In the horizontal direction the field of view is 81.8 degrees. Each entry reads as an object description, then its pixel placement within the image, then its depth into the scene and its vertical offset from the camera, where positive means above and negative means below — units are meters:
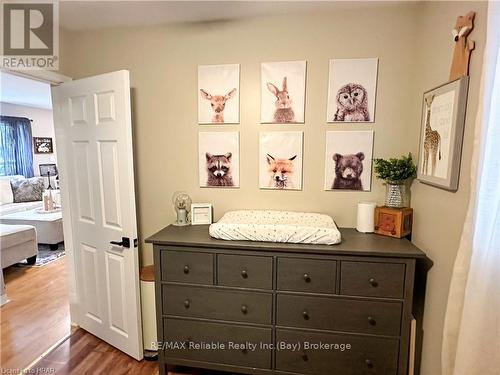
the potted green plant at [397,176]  1.81 -0.10
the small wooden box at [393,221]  1.77 -0.39
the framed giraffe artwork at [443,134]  1.31 +0.13
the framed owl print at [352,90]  1.91 +0.46
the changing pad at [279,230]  1.65 -0.42
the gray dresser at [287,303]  1.59 -0.85
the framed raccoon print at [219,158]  2.12 -0.01
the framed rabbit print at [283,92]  1.98 +0.46
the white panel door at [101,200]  1.89 -0.32
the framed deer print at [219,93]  2.06 +0.46
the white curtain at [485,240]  0.96 -0.27
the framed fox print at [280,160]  2.04 -0.02
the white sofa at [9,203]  4.79 -0.87
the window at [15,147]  6.03 +0.16
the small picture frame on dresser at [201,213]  2.12 -0.42
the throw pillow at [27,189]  5.37 -0.66
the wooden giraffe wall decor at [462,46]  1.25 +0.51
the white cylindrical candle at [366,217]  1.87 -0.38
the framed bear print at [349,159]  1.96 +0.00
